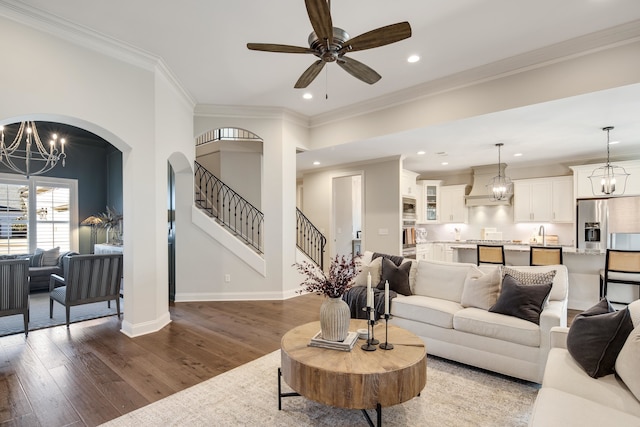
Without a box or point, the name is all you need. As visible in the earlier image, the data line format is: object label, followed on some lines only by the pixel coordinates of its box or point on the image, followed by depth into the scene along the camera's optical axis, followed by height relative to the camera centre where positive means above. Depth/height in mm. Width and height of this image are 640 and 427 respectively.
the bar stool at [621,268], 4059 -736
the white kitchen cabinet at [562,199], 7082 +301
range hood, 7914 +627
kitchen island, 4473 -1035
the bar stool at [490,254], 5000 -663
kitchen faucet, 7123 -481
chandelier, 6988 +1323
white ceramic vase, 2314 -764
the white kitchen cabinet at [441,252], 8188 -1017
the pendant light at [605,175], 6374 +716
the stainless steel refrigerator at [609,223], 6180 -232
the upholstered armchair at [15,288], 3713 -833
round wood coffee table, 1918 -1006
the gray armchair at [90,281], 4145 -865
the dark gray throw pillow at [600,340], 1902 -796
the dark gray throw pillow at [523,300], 2801 -800
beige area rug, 2211 -1449
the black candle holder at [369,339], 2277 -935
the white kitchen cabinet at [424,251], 7914 -950
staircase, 7160 +229
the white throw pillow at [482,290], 3166 -789
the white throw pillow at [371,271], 4238 -775
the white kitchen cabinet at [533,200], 7379 +296
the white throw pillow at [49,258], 6793 -860
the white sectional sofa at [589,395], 1510 -999
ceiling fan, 2231 +1393
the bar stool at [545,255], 4500 -619
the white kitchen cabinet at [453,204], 8578 +254
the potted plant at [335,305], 2312 -665
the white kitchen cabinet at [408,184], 7168 +714
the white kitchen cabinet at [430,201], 8828 +360
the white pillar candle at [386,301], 2213 -610
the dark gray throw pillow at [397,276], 3828 -764
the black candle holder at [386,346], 2271 -960
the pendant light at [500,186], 6289 +534
